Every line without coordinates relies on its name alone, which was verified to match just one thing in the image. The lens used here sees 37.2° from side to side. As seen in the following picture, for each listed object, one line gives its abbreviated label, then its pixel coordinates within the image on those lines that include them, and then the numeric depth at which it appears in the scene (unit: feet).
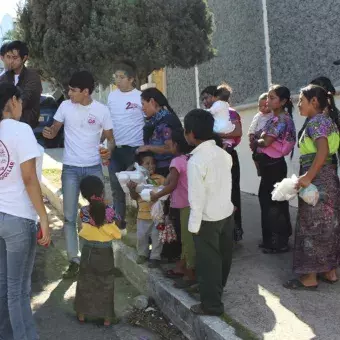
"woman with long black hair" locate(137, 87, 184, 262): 14.88
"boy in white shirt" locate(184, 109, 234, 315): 11.33
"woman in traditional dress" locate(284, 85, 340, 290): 13.05
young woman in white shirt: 9.80
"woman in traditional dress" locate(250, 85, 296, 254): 15.23
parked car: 46.50
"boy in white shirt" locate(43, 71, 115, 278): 15.53
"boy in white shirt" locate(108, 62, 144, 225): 16.93
